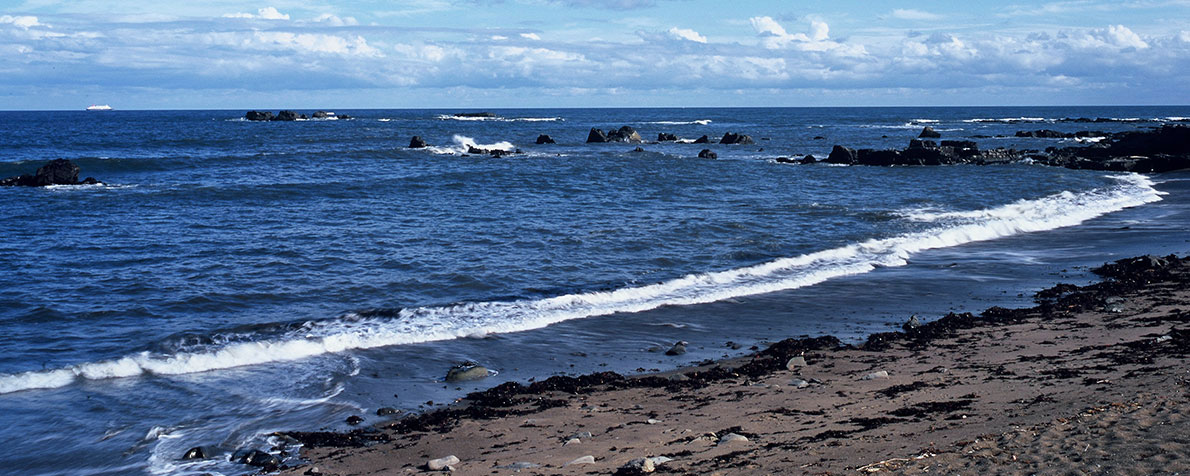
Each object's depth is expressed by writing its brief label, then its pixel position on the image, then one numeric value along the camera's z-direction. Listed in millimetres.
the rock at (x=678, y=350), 12016
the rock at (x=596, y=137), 75000
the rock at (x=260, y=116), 130875
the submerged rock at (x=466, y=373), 10891
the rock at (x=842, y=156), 49312
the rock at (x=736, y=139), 71500
